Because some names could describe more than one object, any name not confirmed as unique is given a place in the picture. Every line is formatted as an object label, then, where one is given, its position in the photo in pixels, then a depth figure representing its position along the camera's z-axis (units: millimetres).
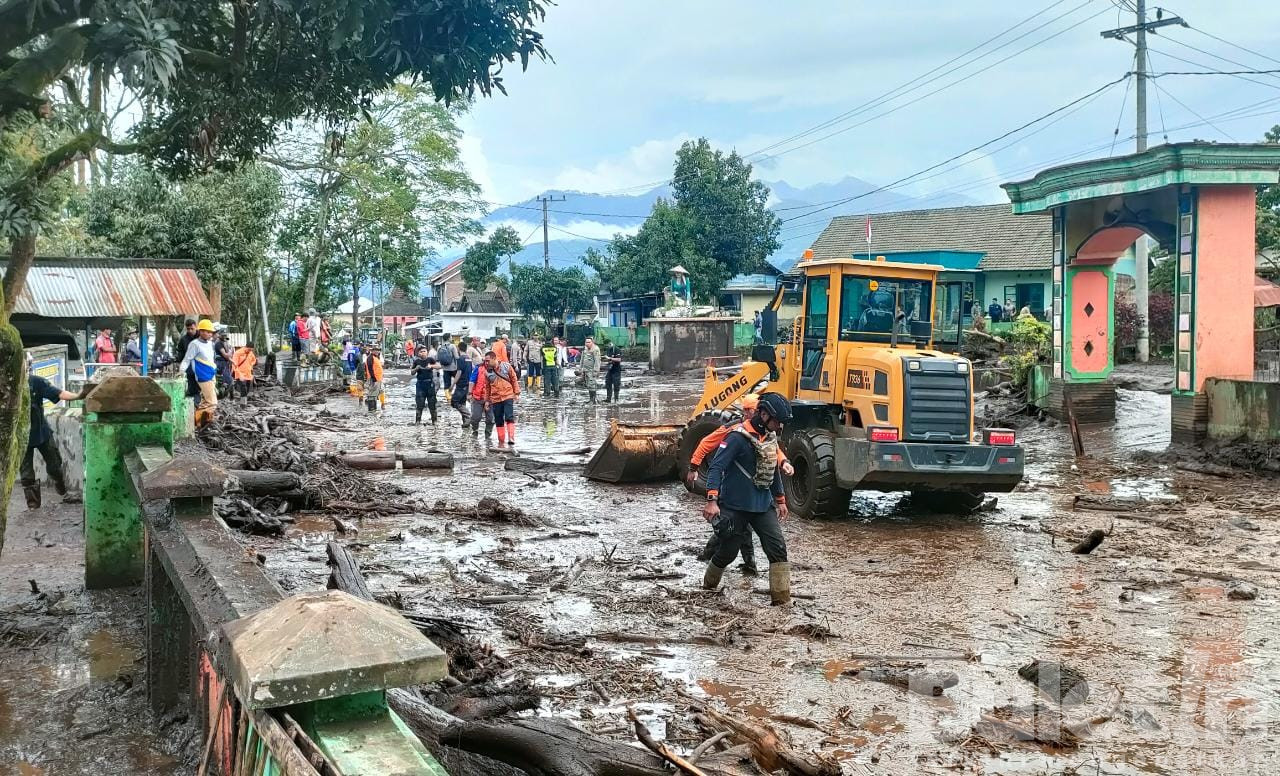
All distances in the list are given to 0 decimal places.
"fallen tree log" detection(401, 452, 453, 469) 15328
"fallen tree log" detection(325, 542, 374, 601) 6023
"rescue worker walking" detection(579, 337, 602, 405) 29427
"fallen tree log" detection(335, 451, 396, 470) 15004
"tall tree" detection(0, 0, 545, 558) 5418
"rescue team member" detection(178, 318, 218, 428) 16031
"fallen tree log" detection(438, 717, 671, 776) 3949
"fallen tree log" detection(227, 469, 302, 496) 11328
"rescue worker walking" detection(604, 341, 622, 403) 28547
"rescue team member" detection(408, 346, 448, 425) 21781
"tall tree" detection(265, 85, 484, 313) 42656
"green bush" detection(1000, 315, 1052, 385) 22020
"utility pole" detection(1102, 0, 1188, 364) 29562
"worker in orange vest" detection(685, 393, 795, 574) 8742
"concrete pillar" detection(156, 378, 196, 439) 12945
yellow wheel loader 11133
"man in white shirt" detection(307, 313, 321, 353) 38188
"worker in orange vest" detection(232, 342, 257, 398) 25125
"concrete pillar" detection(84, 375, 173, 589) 6637
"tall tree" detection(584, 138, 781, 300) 47781
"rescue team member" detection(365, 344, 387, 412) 25656
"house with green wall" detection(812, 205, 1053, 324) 43719
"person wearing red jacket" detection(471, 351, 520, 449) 18266
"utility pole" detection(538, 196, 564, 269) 61009
